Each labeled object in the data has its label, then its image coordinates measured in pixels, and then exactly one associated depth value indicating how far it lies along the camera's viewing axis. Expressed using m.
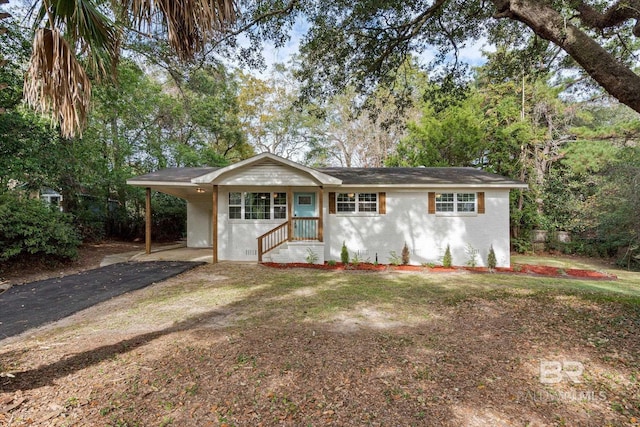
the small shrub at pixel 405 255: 10.42
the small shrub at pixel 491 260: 9.92
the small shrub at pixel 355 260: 10.15
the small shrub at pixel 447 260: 10.16
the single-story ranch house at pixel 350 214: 10.01
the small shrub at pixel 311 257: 9.97
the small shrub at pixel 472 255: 10.29
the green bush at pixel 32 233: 7.47
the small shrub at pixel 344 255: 10.30
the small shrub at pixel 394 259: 10.41
